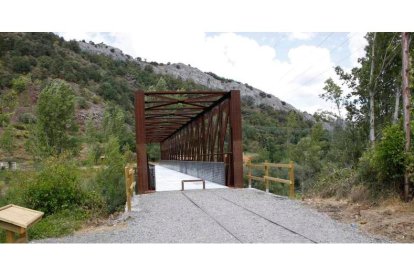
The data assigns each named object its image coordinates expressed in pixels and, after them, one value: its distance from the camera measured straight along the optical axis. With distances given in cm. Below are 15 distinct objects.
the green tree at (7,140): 3817
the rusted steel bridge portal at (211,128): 1562
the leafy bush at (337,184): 1084
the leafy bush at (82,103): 6776
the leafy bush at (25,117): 5693
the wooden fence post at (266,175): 1286
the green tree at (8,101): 3031
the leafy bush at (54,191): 1147
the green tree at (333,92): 2700
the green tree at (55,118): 3481
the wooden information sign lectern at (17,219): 576
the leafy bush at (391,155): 880
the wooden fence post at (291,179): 1122
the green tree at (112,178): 1795
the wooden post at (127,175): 1058
